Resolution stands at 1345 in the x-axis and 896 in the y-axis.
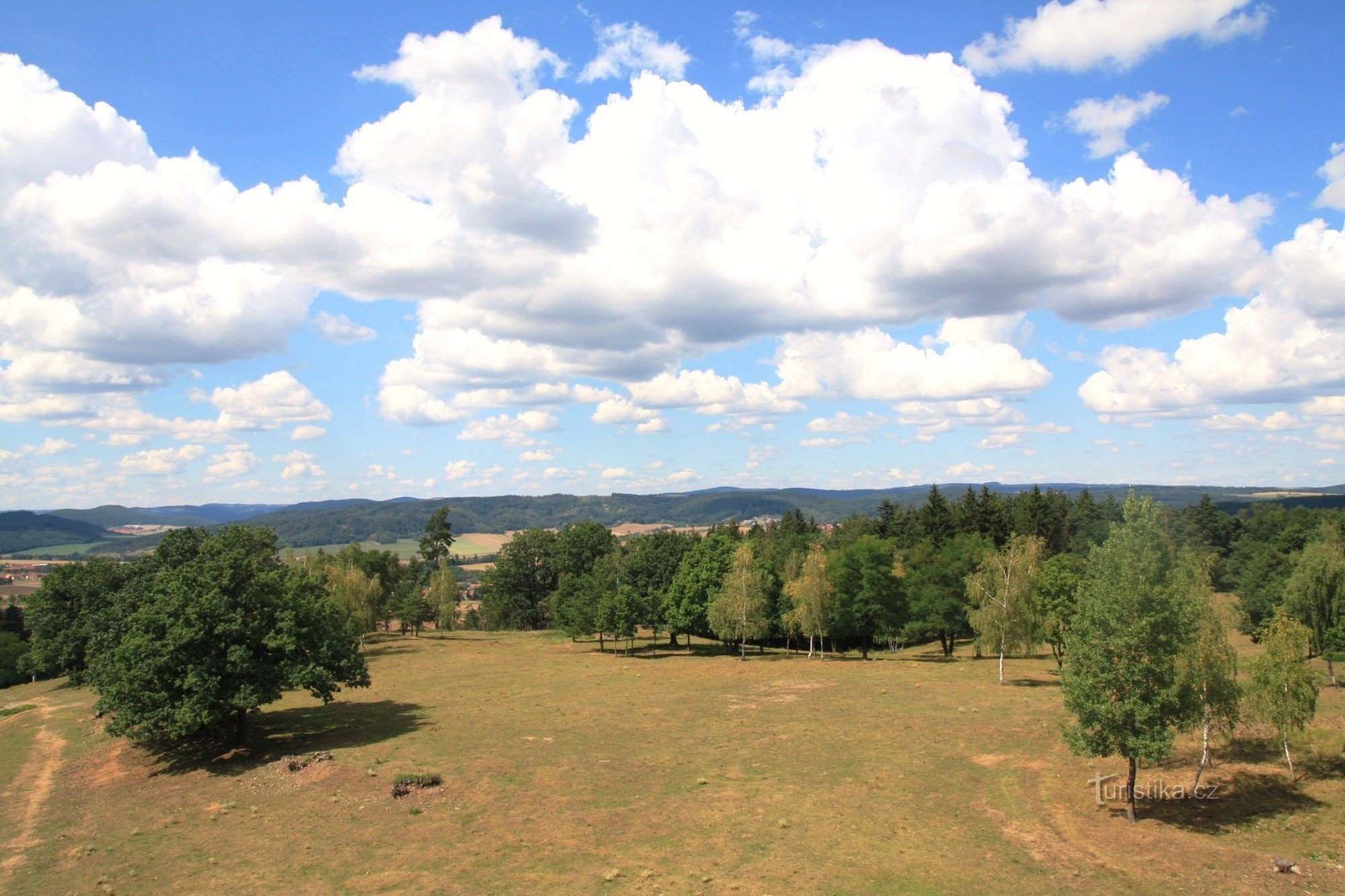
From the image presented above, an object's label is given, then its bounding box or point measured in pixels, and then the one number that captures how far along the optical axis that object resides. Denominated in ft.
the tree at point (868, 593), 211.82
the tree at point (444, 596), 295.07
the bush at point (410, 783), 94.48
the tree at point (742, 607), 215.10
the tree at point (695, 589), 238.48
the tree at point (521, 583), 360.48
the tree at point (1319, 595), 153.79
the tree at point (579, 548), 353.31
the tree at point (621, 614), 234.17
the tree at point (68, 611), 196.65
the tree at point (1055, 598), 168.76
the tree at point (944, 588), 211.00
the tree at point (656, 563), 283.59
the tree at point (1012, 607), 163.12
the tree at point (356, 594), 236.63
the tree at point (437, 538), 379.14
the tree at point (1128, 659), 76.28
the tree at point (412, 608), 287.28
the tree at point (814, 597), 205.98
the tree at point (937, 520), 343.26
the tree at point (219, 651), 110.11
